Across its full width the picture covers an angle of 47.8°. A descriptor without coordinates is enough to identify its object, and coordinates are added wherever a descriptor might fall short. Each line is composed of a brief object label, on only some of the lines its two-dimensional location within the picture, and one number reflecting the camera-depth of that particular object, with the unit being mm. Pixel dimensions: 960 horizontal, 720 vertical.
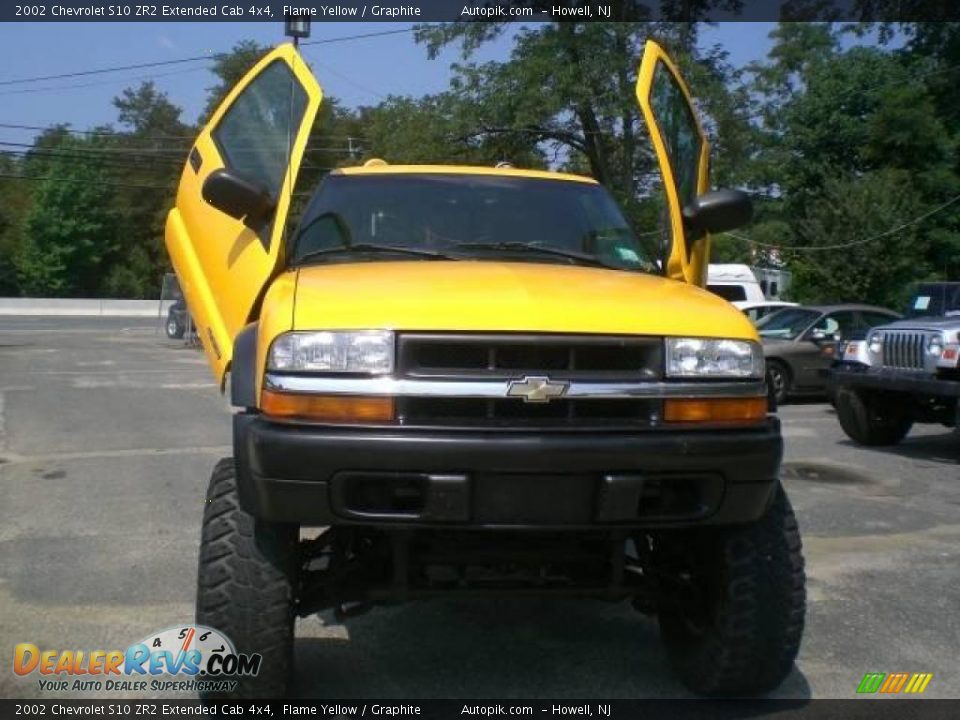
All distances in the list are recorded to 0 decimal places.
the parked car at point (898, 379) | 9539
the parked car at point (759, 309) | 17798
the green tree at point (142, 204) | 62562
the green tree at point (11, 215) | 59406
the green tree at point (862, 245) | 24375
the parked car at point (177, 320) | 28641
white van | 23406
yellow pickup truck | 3275
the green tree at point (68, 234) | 59156
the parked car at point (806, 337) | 15344
